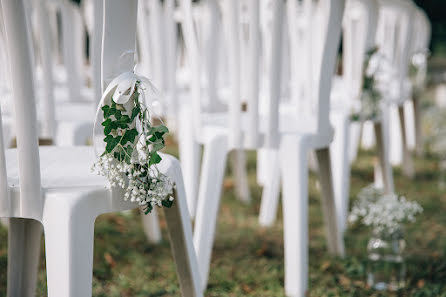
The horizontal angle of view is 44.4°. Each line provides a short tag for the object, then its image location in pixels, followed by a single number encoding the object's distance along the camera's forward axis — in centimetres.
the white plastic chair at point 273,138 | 185
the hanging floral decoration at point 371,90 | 259
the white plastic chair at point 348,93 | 258
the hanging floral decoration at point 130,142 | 112
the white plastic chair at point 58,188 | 108
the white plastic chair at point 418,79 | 371
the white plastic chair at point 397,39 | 313
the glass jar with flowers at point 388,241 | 202
